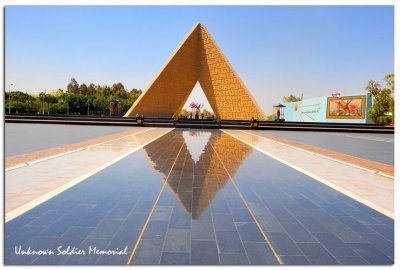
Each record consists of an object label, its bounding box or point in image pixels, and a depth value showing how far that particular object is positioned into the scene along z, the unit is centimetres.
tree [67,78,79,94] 9875
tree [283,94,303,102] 10550
